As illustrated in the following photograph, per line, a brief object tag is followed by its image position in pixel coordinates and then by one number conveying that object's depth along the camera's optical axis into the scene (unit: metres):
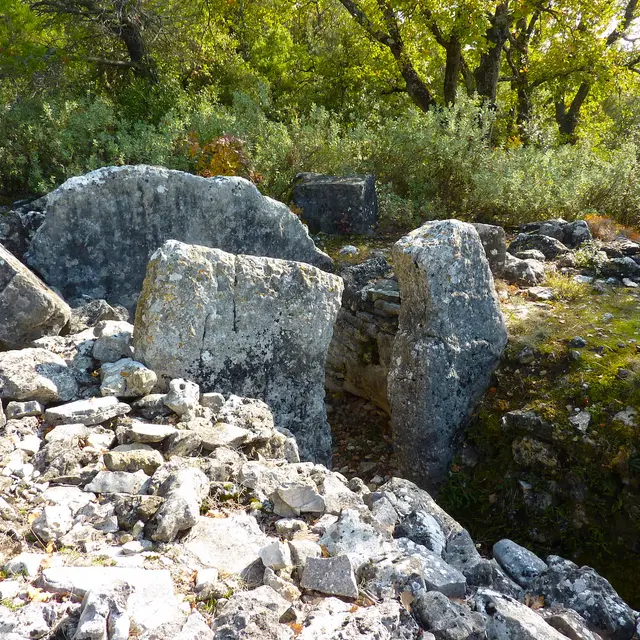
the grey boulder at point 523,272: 6.68
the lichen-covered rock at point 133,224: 5.28
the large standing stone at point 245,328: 4.12
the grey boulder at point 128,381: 3.76
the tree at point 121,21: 10.31
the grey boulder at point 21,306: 4.12
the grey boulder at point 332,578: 2.33
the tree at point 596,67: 14.20
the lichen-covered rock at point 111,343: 4.10
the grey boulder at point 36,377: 3.54
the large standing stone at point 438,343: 4.98
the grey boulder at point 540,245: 7.38
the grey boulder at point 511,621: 2.33
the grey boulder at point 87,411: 3.46
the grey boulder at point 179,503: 2.56
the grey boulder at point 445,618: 2.23
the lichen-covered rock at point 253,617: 1.97
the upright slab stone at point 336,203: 8.02
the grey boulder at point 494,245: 6.69
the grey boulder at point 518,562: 3.33
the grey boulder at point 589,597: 2.91
